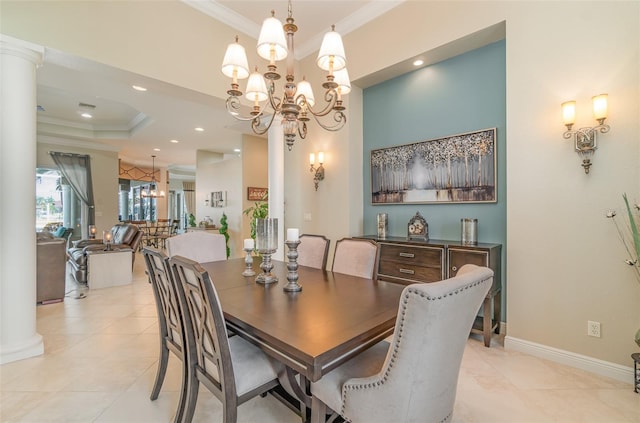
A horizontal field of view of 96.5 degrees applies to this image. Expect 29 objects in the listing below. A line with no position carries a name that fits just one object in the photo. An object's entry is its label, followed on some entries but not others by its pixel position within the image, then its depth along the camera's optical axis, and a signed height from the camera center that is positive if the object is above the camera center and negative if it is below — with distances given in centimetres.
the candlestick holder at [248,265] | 218 -44
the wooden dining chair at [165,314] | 156 -63
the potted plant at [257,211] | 555 +0
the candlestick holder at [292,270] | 178 -38
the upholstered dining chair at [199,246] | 265 -34
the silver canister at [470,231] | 284 -22
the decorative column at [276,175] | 424 +54
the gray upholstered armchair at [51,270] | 382 -79
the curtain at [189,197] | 1234 +62
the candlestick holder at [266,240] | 198 -20
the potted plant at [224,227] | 709 -40
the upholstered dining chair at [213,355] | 120 -72
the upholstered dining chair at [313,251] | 259 -38
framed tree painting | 292 +45
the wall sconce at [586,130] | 210 +61
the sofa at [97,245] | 485 -63
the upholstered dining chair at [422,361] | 95 -55
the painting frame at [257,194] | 674 +41
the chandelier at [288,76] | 192 +104
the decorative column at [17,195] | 228 +14
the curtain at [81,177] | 681 +86
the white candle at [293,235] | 184 -16
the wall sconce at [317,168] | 407 +62
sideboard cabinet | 258 -52
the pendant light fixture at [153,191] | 1038 +77
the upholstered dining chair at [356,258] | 228 -39
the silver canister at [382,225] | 353 -18
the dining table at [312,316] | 109 -51
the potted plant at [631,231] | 193 -16
